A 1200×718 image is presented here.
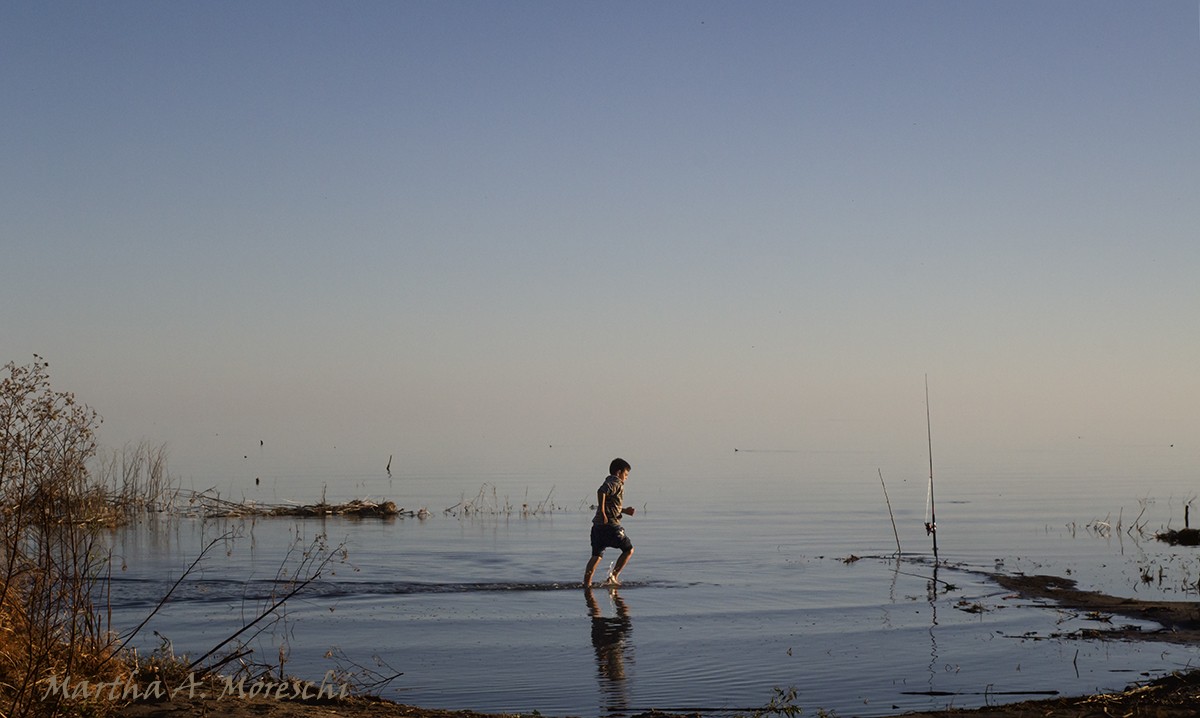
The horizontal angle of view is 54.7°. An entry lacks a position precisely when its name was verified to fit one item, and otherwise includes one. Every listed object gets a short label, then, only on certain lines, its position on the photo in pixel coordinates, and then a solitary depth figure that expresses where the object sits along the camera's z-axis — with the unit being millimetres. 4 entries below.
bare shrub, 6770
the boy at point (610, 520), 17609
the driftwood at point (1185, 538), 24000
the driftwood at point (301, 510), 30469
